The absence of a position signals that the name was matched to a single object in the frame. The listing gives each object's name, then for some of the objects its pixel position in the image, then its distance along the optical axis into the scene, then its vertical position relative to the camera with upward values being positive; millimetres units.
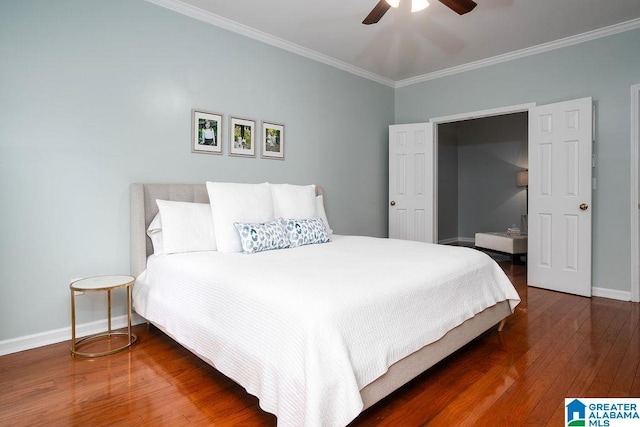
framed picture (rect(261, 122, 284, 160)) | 3793 +686
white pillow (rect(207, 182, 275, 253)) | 2832 -20
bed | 1416 -535
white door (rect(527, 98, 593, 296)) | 3740 +86
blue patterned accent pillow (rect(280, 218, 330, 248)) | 3041 -224
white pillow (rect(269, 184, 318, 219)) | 3336 +32
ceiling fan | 2404 +1349
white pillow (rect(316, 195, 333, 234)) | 3729 -39
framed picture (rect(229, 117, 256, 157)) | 3527 +676
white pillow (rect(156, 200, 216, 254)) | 2699 -164
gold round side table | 2359 -591
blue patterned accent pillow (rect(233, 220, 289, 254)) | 2762 -239
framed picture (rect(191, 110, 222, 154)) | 3256 +672
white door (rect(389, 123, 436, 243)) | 4883 +318
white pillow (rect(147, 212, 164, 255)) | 2795 -210
